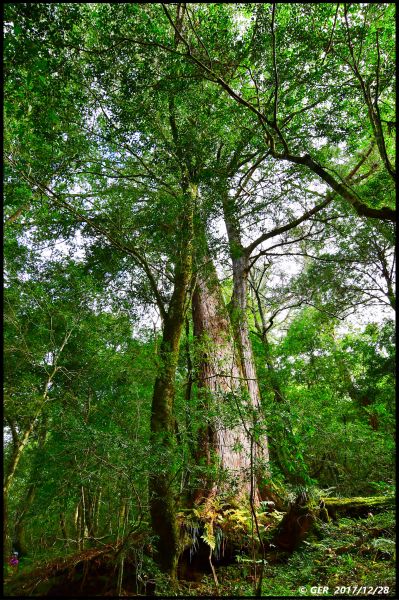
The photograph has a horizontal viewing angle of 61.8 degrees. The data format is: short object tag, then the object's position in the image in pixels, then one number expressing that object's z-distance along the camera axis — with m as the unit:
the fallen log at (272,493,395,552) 4.06
